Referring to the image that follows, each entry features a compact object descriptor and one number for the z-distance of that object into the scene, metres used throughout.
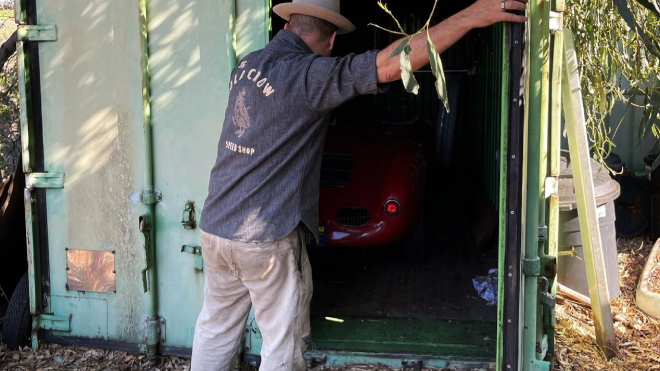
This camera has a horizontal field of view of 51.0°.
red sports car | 5.38
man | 3.13
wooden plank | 4.20
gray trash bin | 5.14
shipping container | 4.05
